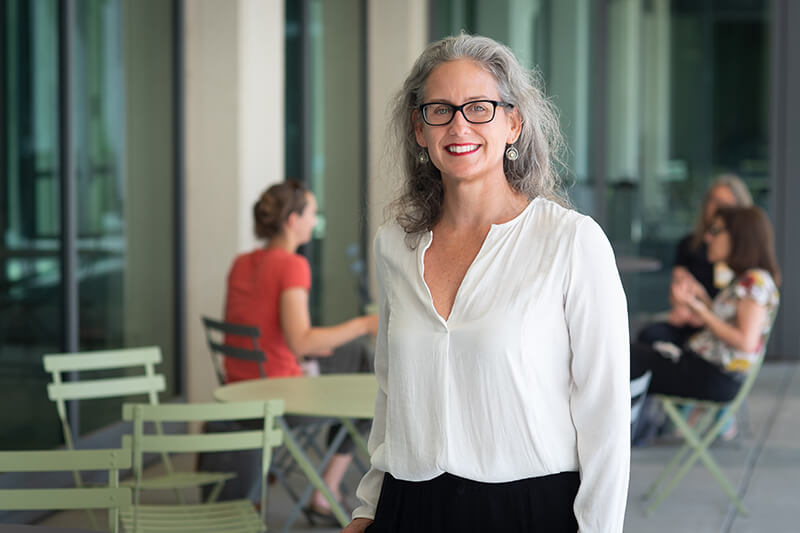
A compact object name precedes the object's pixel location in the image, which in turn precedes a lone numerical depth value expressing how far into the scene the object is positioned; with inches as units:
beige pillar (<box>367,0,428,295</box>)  364.5
